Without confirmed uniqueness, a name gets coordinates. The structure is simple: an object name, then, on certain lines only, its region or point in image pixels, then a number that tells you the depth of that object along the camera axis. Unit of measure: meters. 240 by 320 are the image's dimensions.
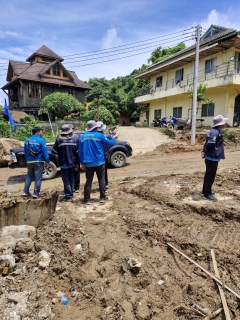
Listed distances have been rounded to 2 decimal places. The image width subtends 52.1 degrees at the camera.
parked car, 7.83
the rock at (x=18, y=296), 3.02
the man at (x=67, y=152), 5.55
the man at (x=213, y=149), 4.88
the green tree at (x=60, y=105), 22.97
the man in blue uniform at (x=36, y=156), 5.62
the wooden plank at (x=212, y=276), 2.75
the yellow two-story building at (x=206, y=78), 17.56
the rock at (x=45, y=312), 2.86
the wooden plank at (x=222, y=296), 2.51
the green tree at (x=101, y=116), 22.34
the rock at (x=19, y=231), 4.39
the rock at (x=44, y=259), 3.61
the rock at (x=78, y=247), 3.85
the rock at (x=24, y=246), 3.95
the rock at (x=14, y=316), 2.80
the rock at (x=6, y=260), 3.62
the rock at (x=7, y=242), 4.00
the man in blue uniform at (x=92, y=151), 5.24
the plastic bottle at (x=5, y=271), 3.51
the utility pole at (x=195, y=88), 13.62
